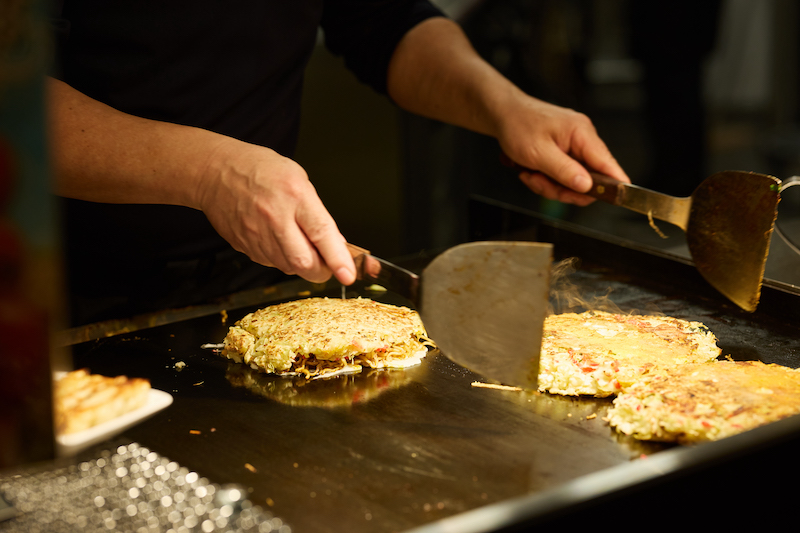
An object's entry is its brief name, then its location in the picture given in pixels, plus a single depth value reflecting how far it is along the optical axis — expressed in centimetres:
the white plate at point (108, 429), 81
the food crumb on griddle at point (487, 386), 102
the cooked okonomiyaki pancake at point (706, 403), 93
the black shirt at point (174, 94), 116
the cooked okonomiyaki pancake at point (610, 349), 101
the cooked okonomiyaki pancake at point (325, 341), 106
